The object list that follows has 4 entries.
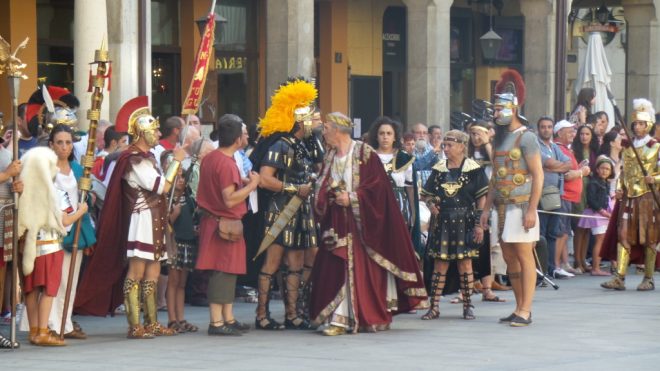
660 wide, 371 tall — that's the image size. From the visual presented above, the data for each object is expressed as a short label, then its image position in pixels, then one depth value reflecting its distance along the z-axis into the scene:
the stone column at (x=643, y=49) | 31.97
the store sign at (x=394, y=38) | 32.06
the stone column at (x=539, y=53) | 29.00
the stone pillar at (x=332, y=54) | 30.16
